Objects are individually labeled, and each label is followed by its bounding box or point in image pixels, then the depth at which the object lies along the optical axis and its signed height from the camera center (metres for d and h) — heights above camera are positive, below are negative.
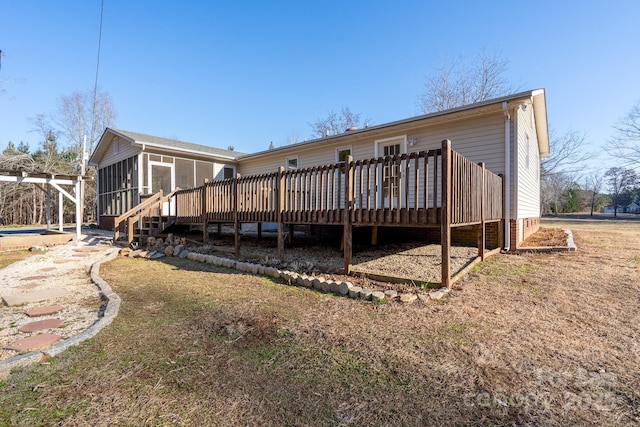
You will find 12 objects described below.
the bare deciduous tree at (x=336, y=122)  25.88 +7.98
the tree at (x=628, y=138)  24.19 +6.15
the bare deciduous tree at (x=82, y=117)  24.03 +7.85
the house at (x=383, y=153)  7.24 +2.11
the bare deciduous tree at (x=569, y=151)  23.50 +4.83
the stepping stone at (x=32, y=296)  3.84 -1.10
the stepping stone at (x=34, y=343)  2.55 -1.13
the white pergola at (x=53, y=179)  9.01 +1.12
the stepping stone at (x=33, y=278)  5.21 -1.10
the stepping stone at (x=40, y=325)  3.01 -1.14
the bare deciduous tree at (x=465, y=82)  19.52 +8.81
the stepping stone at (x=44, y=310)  3.43 -1.12
